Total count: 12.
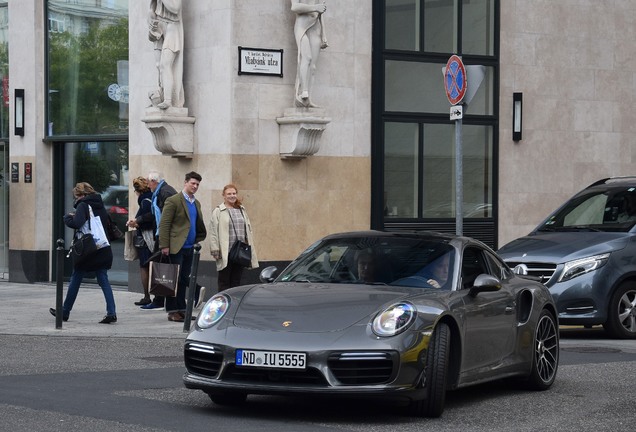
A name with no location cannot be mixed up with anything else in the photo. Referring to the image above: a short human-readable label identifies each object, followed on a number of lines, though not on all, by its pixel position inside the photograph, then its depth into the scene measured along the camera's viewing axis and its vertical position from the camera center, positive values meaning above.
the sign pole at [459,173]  14.66 +0.02
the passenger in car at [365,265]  9.96 -0.68
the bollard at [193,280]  14.58 -1.16
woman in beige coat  16.97 -0.75
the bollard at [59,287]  15.09 -1.29
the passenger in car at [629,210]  16.11 -0.42
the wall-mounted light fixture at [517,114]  22.33 +1.01
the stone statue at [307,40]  19.55 +1.97
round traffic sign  14.98 +1.07
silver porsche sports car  8.77 -1.05
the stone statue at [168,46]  19.38 +1.86
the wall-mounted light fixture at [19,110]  22.92 +1.09
